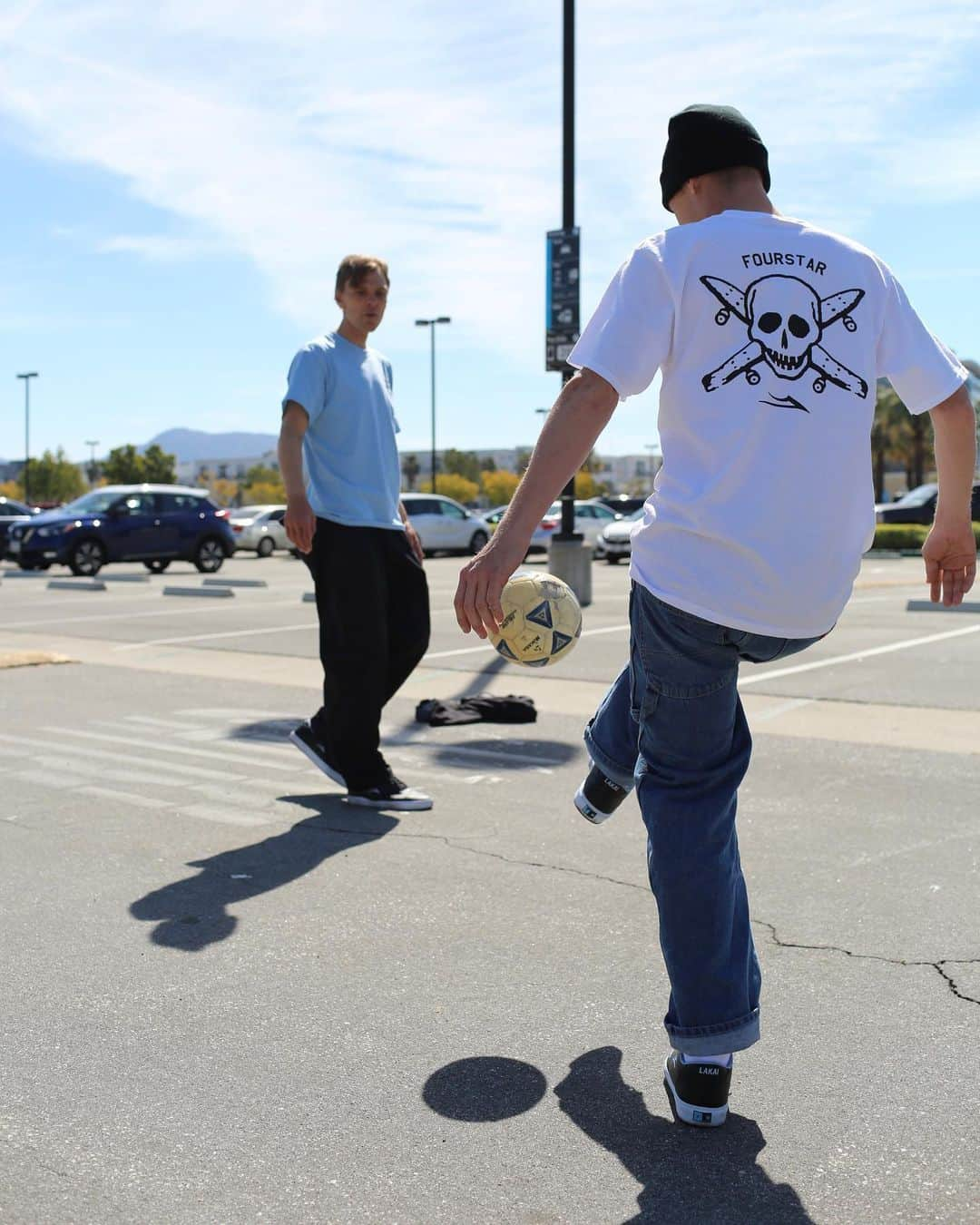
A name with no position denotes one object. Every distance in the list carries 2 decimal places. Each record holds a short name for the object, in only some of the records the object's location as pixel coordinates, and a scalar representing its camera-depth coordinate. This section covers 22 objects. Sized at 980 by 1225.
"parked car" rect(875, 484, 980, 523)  37.94
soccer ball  4.54
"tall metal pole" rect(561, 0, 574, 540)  14.27
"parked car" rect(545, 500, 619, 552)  32.88
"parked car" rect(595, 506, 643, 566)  27.48
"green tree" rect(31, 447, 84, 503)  98.69
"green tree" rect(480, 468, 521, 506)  108.31
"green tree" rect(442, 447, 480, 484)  123.19
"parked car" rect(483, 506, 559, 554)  28.27
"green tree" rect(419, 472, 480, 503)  103.81
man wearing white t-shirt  2.52
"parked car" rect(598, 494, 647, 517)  42.69
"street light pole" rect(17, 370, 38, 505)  72.31
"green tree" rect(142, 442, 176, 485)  98.31
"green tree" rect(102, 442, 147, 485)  92.62
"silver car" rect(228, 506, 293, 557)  34.34
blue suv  24.80
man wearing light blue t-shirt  5.12
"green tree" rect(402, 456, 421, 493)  124.62
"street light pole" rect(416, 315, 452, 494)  60.19
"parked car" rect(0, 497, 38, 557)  28.86
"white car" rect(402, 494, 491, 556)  31.58
